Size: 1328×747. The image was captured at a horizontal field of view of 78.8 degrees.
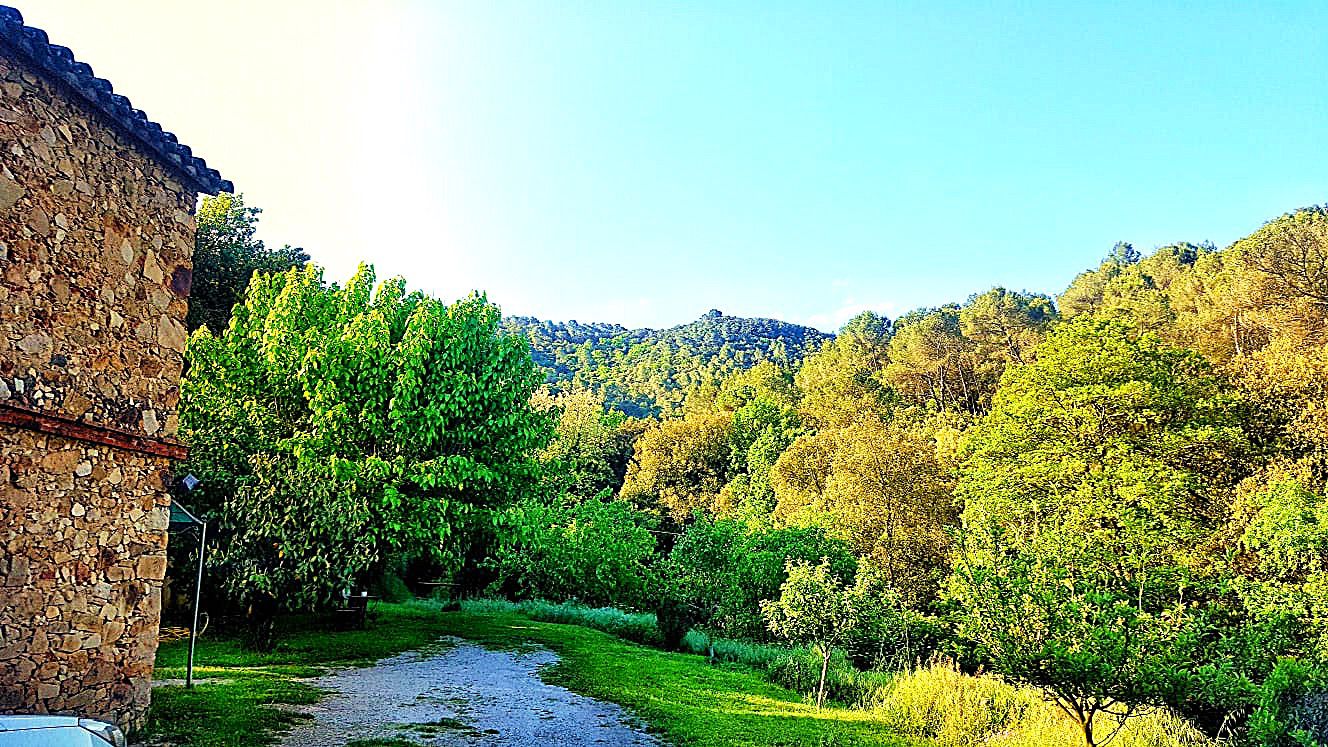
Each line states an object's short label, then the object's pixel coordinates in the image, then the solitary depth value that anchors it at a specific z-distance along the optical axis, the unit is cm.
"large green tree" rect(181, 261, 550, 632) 1234
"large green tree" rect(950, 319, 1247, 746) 883
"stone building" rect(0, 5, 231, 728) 552
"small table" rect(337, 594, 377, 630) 1585
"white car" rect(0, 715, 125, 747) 359
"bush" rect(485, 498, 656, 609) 2217
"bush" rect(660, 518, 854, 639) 1677
